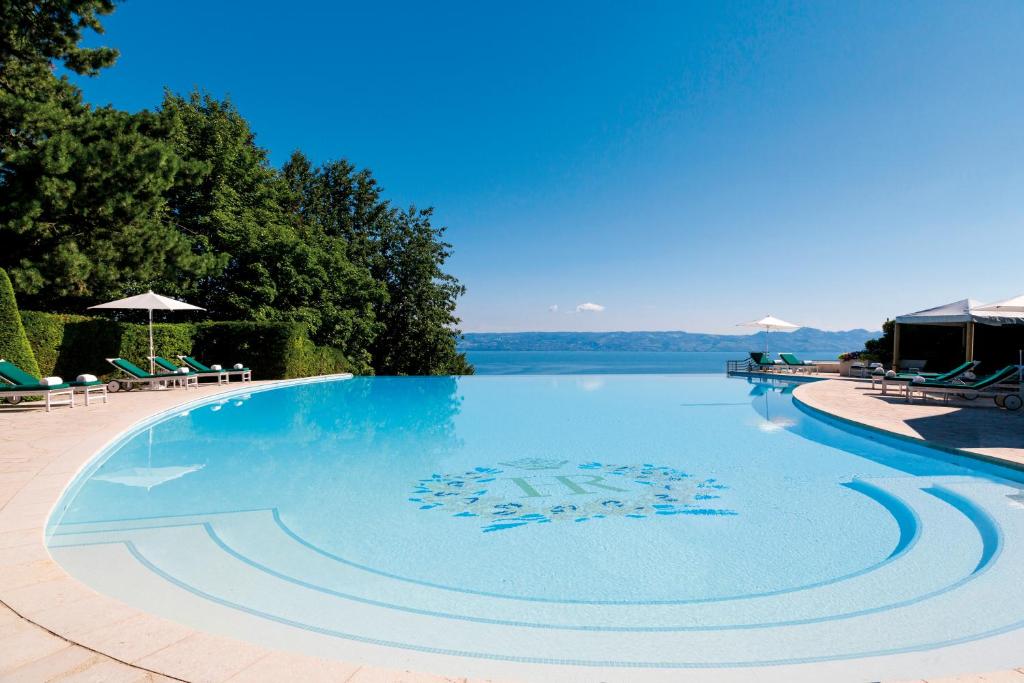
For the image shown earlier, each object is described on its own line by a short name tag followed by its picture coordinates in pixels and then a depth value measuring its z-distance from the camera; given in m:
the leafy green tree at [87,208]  12.73
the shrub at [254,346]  18.14
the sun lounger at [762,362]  22.62
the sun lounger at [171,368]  15.34
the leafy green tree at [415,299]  25.66
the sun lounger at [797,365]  22.59
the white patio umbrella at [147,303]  13.95
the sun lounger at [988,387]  11.11
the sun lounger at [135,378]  14.08
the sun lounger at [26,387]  9.84
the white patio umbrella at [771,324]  24.09
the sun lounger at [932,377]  13.11
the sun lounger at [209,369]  16.27
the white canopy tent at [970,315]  12.30
